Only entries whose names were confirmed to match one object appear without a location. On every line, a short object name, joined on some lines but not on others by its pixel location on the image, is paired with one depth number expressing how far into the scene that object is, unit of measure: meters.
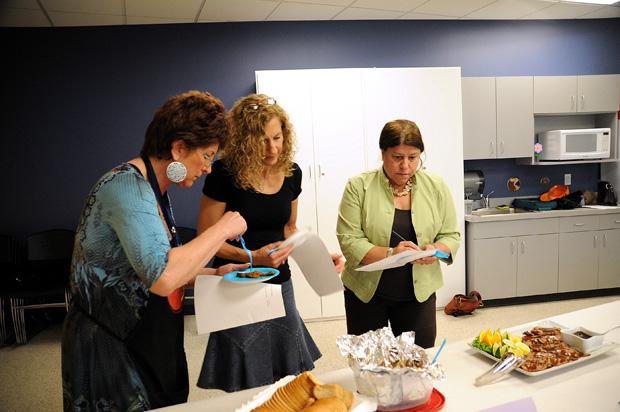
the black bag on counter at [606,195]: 4.88
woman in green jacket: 1.93
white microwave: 4.68
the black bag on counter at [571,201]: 4.66
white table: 1.20
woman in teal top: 1.17
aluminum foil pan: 1.11
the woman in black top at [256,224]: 1.70
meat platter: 1.31
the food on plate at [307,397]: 1.06
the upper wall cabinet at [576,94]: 4.69
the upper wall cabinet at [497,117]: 4.57
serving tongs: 1.29
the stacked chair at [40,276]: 3.85
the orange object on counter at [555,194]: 4.82
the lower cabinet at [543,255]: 4.38
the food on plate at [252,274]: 1.46
